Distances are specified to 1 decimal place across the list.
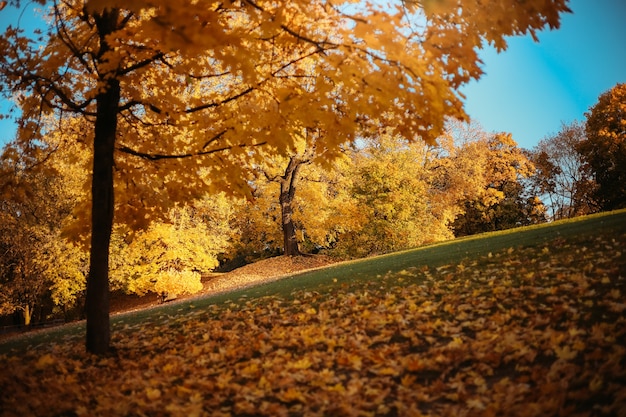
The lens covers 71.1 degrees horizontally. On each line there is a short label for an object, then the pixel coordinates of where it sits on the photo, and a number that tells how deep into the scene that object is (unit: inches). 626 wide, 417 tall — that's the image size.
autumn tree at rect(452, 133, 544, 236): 1391.5
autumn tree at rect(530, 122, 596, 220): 1396.4
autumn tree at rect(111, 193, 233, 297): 789.9
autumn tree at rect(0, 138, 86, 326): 797.9
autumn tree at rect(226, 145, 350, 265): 943.0
